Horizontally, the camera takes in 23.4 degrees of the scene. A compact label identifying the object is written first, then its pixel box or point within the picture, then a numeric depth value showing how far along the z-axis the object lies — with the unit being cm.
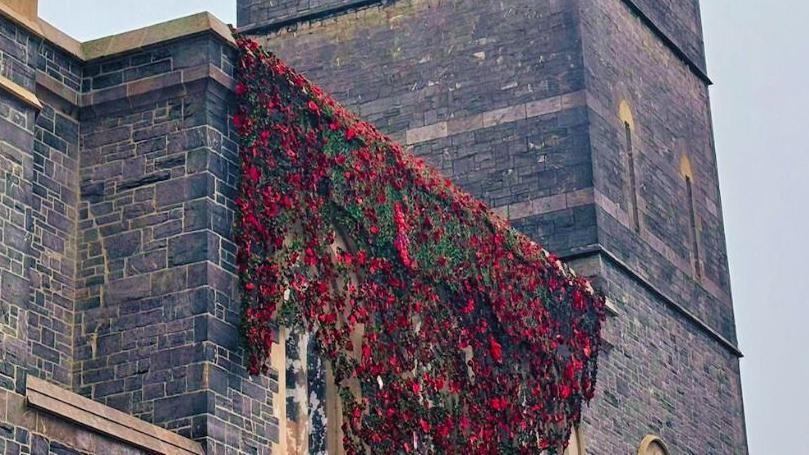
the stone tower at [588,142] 3008
